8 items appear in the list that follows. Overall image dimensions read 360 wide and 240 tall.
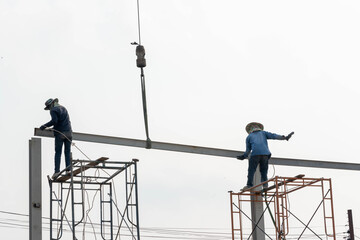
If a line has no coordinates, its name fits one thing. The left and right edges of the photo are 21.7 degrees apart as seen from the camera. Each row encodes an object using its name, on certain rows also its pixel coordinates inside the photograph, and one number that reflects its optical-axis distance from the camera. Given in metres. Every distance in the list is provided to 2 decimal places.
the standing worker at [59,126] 24.27
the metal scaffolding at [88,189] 22.53
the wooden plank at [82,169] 22.64
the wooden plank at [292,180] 22.81
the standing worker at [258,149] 24.56
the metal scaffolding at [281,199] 22.67
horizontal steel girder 25.33
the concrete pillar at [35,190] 23.64
